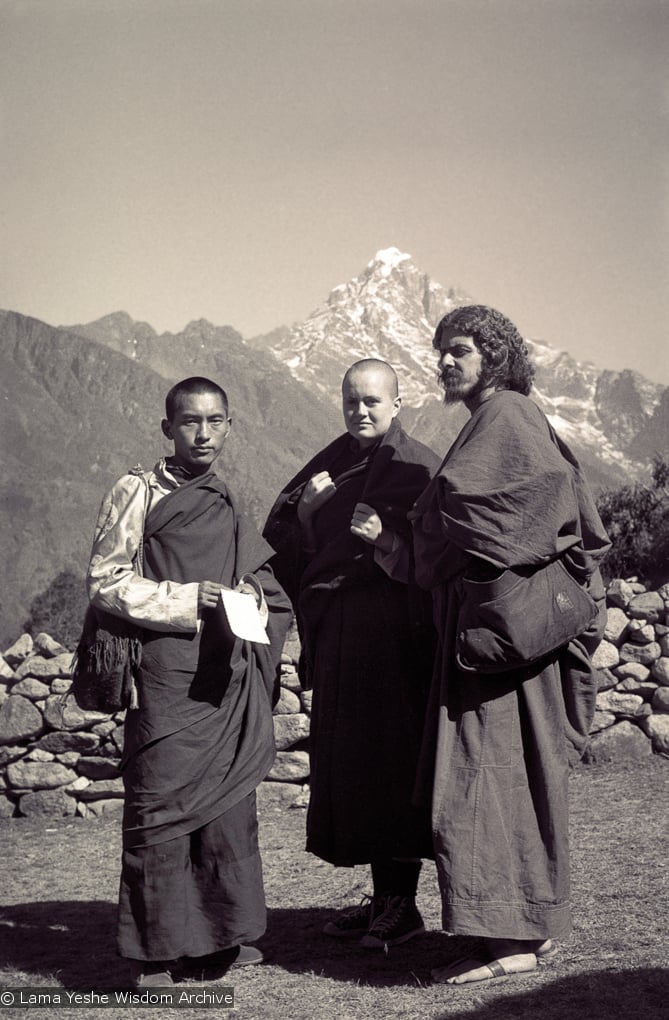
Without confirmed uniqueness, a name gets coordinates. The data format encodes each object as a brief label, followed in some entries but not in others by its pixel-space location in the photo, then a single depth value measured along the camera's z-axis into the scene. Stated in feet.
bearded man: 11.19
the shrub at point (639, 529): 30.30
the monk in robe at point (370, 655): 13.12
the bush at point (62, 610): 29.81
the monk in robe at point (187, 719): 11.85
